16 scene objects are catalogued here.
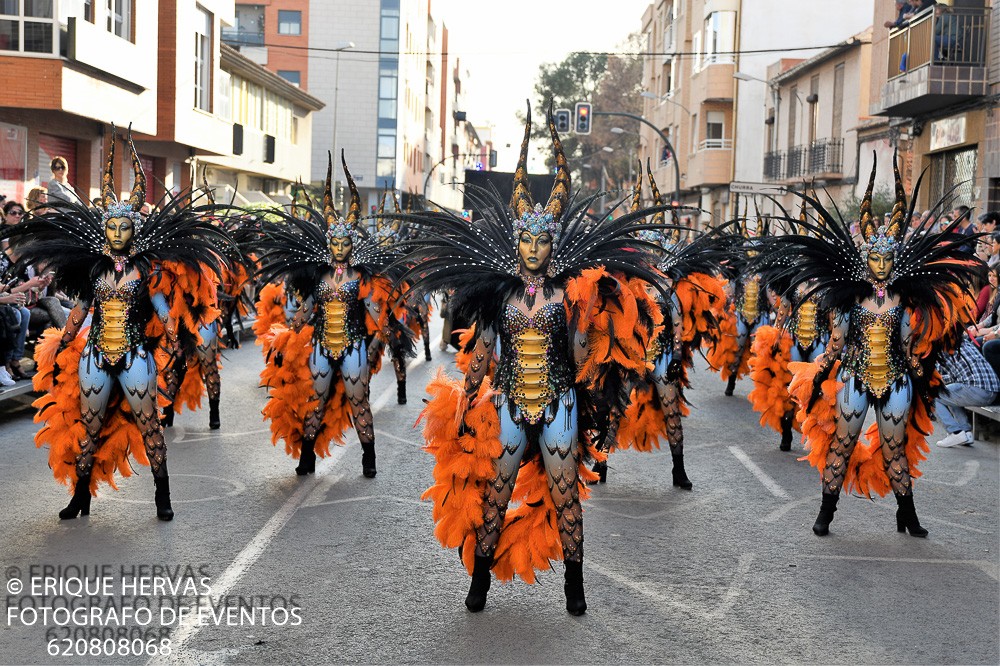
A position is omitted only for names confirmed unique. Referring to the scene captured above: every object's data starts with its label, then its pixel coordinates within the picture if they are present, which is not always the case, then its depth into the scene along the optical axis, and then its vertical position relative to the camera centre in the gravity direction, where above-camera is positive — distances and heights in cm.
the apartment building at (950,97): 2214 +351
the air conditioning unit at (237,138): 3575 +352
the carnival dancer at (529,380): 568 -60
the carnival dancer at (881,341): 716 -46
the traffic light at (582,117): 3612 +452
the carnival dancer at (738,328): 1407 -79
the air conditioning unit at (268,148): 4034 +365
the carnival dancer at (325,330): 880 -60
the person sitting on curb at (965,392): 1141 -123
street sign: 2729 +187
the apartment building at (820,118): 3150 +454
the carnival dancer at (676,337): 890 -62
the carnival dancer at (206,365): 965 -106
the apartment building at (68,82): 2089 +316
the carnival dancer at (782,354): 1063 -86
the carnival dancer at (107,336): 715 -55
